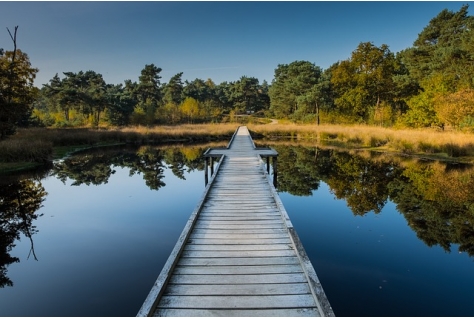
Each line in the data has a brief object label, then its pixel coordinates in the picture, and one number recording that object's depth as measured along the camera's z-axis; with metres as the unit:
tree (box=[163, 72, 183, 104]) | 57.41
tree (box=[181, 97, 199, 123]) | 43.56
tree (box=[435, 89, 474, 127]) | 20.48
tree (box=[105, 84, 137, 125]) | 41.78
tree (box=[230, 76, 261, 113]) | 62.81
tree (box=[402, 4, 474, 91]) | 25.52
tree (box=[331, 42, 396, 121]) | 33.78
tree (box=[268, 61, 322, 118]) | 40.56
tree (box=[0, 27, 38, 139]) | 15.79
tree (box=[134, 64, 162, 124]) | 53.75
